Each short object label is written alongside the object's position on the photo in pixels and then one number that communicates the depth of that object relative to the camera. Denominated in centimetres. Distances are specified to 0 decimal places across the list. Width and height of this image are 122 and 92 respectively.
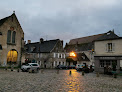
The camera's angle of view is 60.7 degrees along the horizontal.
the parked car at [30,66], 1998
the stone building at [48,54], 3351
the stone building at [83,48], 3823
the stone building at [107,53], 1983
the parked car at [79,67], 2490
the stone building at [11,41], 2452
